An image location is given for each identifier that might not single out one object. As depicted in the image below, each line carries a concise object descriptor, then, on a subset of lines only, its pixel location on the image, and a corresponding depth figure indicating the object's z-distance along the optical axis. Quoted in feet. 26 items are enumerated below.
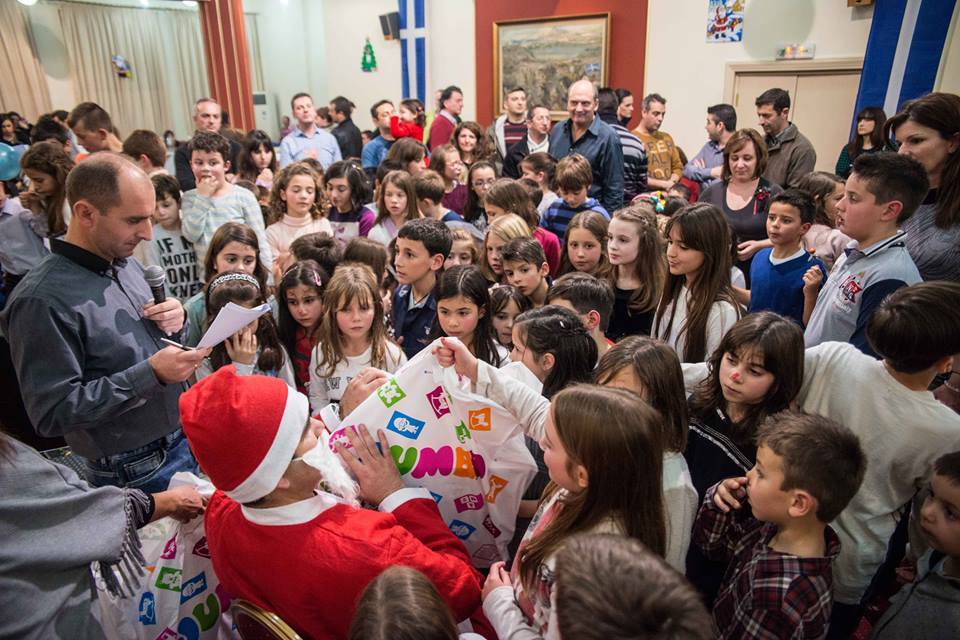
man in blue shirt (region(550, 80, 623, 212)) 15.14
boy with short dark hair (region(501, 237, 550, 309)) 9.79
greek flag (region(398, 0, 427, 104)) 32.35
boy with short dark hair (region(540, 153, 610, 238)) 12.76
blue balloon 15.67
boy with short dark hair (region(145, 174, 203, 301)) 11.28
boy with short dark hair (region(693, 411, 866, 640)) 4.40
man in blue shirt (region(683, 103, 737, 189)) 18.66
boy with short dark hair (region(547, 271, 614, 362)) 8.29
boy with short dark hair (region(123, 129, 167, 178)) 14.14
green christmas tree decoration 35.32
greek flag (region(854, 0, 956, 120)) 17.49
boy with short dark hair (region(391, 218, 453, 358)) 9.80
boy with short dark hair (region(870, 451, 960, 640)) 4.81
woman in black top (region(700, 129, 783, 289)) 12.62
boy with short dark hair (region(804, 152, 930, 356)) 6.94
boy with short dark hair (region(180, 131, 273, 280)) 11.44
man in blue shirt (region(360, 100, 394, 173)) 20.92
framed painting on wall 26.84
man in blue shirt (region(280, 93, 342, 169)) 21.66
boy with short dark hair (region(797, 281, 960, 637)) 5.29
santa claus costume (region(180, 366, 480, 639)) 4.36
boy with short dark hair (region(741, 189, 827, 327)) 9.61
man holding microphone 5.80
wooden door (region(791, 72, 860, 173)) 21.90
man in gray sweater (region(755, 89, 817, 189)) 15.46
